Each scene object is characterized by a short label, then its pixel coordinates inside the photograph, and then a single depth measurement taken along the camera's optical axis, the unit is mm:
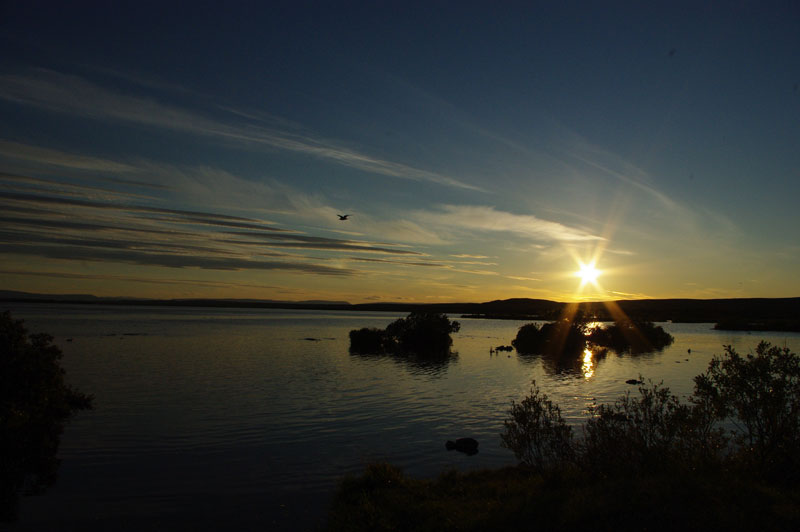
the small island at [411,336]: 97625
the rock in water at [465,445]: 28422
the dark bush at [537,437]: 21688
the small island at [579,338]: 102250
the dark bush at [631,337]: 113812
